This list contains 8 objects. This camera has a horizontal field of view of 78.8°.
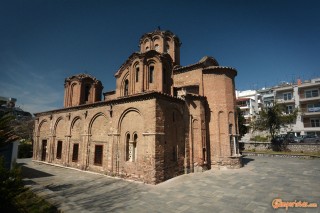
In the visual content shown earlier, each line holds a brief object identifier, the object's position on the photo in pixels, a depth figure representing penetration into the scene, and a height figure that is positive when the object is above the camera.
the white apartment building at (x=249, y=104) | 48.57 +6.26
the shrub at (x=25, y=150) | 24.84 -2.69
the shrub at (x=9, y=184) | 4.57 -1.30
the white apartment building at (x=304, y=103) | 35.38 +4.67
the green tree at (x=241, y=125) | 29.33 +0.51
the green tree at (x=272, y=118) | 28.48 +1.48
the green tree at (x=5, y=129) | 4.96 +0.01
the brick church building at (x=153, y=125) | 12.19 +0.29
